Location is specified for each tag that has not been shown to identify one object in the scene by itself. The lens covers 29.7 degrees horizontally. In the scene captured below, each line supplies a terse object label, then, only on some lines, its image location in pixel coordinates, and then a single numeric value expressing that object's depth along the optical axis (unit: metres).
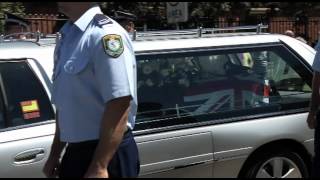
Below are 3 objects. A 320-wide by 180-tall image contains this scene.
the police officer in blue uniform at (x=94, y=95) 2.47
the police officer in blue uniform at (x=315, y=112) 3.90
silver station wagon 3.71
